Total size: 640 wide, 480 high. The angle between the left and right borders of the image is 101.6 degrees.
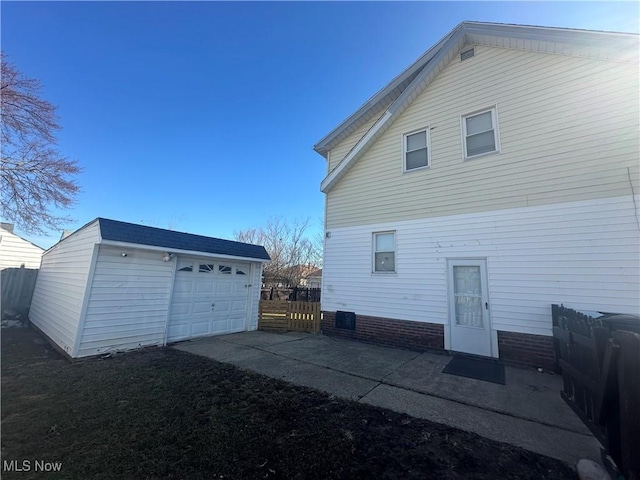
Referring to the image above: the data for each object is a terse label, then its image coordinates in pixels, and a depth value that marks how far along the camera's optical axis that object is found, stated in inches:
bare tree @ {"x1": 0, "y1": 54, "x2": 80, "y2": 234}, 374.3
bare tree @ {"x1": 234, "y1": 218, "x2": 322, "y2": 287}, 753.0
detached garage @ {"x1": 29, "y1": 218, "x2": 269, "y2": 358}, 245.0
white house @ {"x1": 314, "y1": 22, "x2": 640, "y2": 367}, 213.3
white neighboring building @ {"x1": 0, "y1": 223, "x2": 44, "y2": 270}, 484.7
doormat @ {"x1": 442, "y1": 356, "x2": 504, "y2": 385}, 202.1
